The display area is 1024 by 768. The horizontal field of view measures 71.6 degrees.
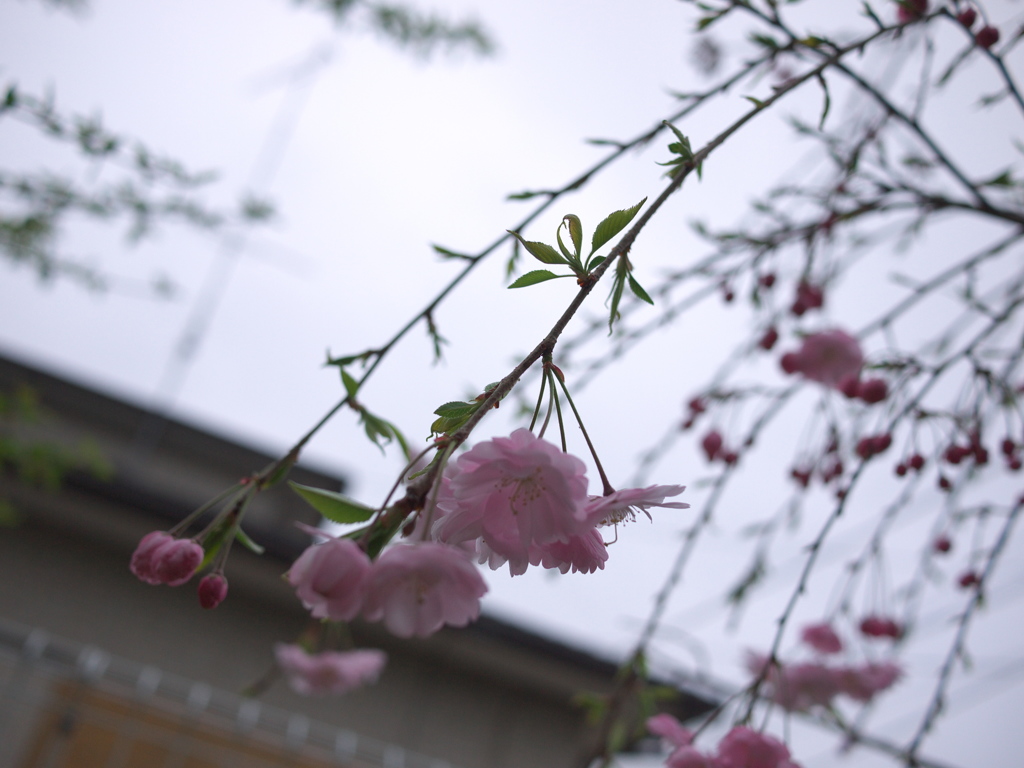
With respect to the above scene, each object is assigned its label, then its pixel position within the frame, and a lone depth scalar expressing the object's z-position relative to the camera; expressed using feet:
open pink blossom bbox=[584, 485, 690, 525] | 1.54
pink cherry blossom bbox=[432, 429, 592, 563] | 1.43
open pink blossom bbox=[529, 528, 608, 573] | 1.64
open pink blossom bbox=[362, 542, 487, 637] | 1.36
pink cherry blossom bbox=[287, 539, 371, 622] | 1.34
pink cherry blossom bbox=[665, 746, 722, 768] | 2.47
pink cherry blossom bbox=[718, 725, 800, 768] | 2.35
